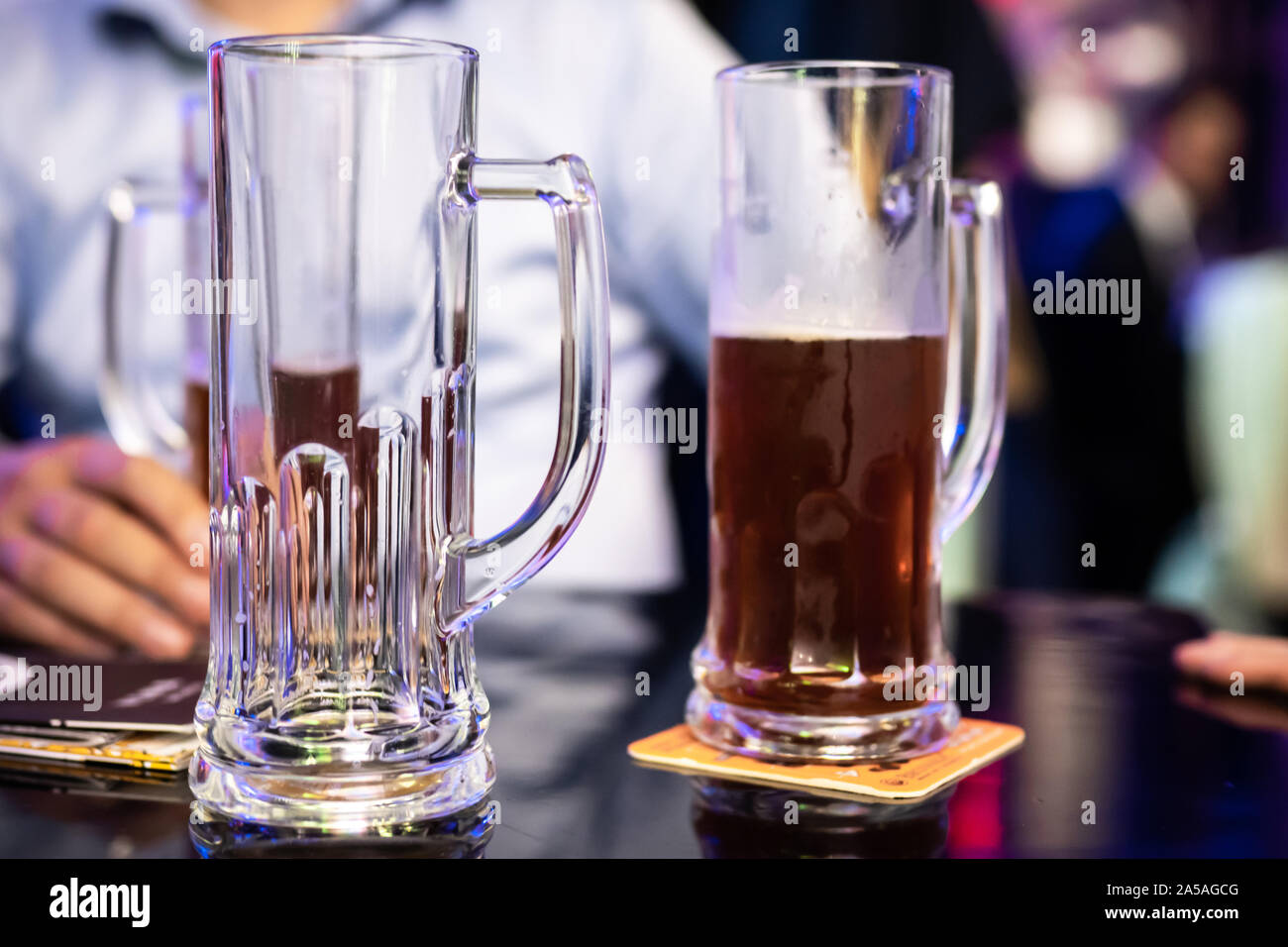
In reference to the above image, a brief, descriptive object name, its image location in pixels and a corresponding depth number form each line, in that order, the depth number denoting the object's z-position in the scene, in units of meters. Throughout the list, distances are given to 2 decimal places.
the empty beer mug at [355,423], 0.68
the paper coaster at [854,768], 0.76
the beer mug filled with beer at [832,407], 0.82
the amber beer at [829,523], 0.83
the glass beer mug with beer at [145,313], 1.29
